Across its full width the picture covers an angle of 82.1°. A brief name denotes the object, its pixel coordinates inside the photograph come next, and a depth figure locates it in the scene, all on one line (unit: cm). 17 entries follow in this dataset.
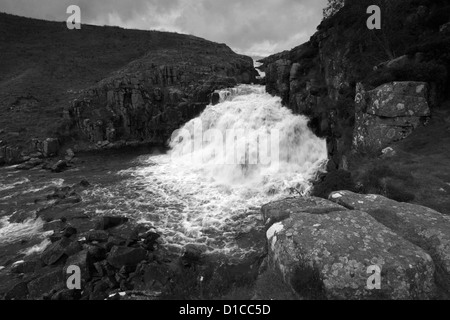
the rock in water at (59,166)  3464
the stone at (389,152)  1562
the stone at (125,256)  1436
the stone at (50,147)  4140
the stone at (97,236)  1709
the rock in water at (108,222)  1889
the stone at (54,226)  1952
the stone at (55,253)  1540
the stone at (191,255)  1486
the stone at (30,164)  3640
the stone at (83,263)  1373
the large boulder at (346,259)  595
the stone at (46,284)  1320
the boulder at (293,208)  899
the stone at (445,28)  1948
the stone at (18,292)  1299
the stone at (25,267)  1526
